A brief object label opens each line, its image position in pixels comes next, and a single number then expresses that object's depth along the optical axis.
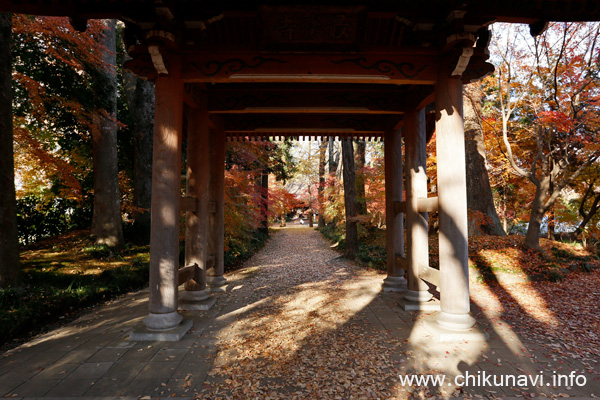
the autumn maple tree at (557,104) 8.05
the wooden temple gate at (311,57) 3.64
